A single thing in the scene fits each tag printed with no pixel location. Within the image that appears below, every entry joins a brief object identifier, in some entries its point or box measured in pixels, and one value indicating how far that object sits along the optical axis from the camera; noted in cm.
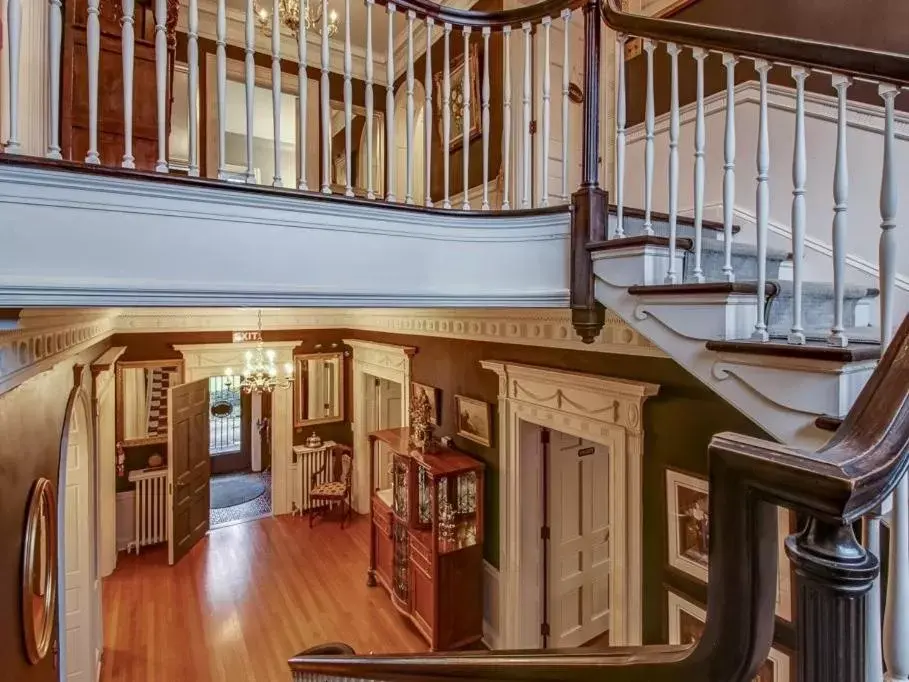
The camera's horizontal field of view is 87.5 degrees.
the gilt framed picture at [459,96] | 385
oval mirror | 192
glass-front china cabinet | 367
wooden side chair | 605
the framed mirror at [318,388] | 624
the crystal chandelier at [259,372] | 536
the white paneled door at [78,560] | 307
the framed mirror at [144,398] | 529
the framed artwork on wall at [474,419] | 379
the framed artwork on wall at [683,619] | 241
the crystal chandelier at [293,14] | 300
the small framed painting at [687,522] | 239
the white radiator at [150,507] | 535
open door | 501
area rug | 700
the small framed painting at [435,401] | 445
